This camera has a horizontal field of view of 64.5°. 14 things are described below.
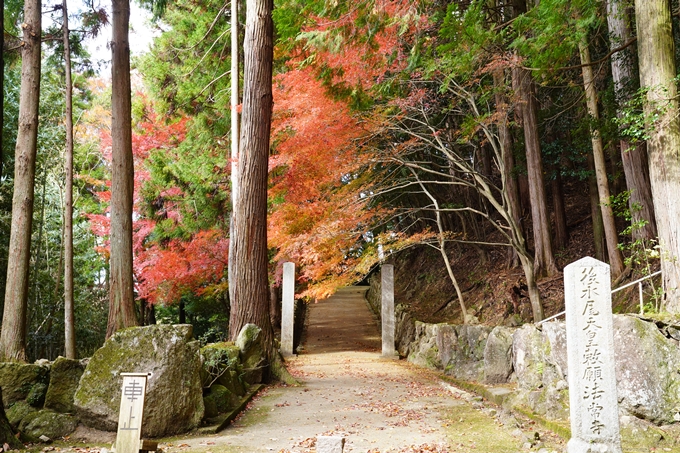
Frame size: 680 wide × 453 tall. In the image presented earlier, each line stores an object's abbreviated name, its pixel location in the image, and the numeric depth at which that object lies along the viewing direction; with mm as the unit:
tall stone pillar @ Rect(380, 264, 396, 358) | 13953
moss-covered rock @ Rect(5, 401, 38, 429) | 5512
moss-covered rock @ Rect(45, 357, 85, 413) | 5797
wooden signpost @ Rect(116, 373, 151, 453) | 4586
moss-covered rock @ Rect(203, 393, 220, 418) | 6344
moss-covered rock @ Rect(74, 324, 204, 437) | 5645
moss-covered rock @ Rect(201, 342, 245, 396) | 7134
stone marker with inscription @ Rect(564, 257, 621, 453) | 4785
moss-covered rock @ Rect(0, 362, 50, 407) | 5723
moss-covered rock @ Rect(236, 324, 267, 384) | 9086
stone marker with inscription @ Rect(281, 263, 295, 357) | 14289
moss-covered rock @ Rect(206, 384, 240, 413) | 6870
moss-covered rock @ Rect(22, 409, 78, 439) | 5517
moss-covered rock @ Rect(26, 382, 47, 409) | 5762
